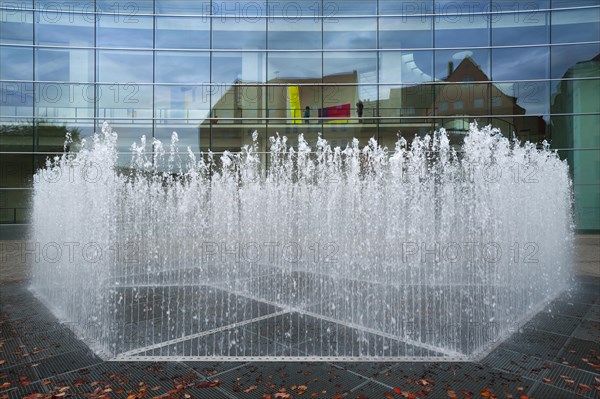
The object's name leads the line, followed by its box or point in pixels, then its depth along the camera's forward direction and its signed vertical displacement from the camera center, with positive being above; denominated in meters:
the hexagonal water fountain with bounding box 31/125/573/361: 5.25 -1.08
